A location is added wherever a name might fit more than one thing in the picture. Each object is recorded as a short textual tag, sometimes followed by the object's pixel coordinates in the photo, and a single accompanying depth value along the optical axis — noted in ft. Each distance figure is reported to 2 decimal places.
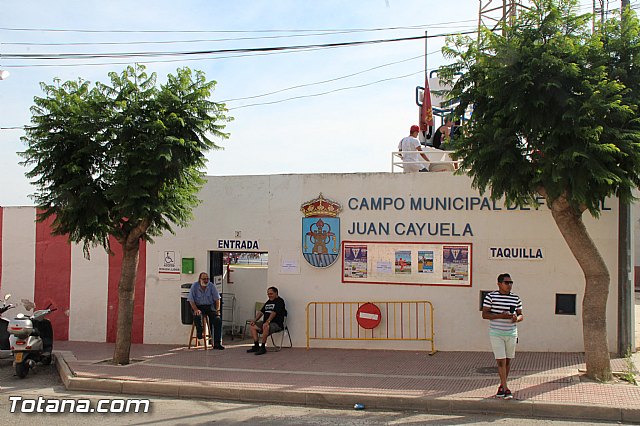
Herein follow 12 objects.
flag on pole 58.95
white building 41.63
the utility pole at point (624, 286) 39.19
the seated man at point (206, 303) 46.01
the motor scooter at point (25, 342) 38.45
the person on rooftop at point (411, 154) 46.32
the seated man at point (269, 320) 43.96
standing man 30.19
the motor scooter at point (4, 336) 41.27
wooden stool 46.37
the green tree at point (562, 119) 30.68
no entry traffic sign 44.02
